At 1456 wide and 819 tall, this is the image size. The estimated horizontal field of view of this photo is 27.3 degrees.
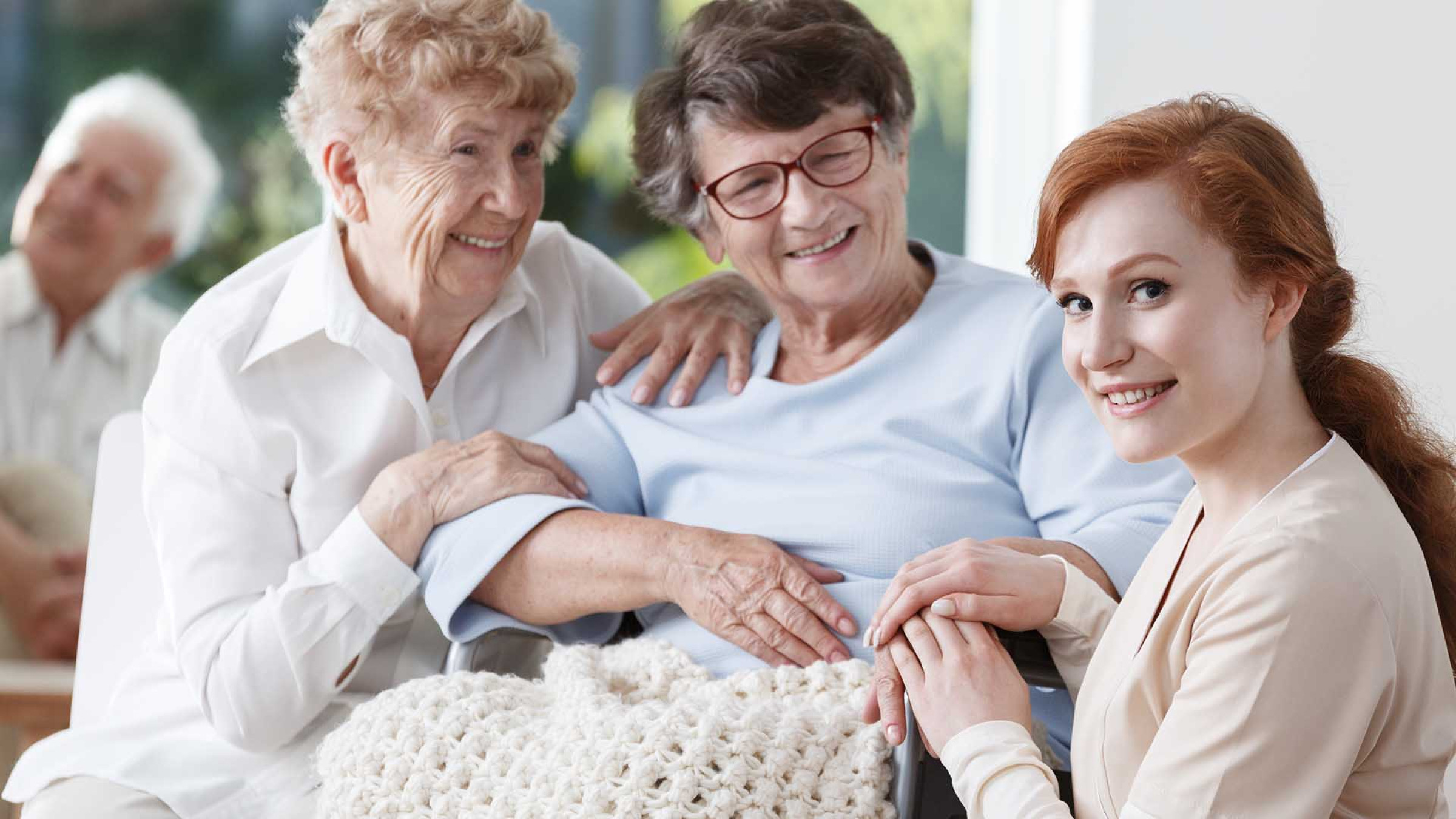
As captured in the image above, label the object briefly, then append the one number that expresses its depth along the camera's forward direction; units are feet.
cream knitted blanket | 6.72
